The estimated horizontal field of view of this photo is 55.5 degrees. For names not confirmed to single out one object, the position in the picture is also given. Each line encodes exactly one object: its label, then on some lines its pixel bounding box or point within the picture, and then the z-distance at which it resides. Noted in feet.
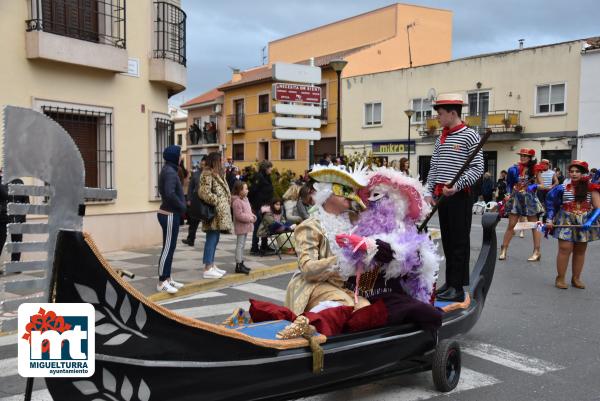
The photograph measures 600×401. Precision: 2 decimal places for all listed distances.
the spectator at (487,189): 82.99
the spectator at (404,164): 44.97
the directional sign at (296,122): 43.75
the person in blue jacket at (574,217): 25.70
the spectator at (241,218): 30.81
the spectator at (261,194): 37.60
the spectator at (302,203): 32.47
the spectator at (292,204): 38.86
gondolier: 18.51
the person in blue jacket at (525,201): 33.96
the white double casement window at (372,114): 114.83
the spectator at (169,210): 25.32
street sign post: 43.70
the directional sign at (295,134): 43.19
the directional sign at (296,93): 43.88
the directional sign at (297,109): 43.90
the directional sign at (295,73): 43.29
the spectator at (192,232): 40.19
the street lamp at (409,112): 95.40
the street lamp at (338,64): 54.90
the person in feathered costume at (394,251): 13.44
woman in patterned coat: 28.58
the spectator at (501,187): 82.48
